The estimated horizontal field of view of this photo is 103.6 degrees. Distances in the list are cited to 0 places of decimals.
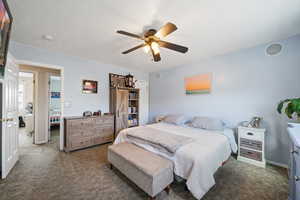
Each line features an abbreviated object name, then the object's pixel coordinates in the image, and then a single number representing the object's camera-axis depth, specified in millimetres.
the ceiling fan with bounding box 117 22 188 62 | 1700
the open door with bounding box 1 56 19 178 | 1942
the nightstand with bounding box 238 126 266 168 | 2334
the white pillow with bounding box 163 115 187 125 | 3441
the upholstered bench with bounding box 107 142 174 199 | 1475
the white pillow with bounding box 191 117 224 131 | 2760
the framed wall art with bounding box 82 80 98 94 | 3472
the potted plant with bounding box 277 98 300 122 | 1625
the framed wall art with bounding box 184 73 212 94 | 3345
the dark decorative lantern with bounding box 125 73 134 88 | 4289
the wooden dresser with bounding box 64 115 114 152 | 2922
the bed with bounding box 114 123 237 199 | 1498
